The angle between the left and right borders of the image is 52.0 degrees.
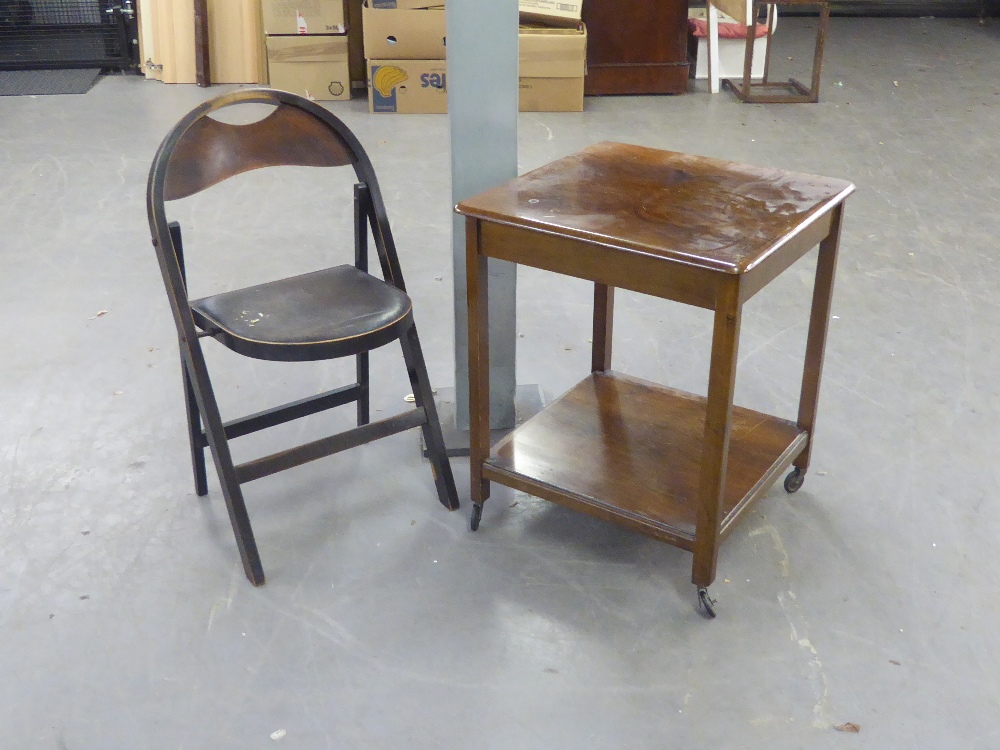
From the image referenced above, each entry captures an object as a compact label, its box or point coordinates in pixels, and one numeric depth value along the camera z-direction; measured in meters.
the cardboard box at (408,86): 5.20
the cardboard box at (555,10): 5.28
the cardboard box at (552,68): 5.14
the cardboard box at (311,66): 5.32
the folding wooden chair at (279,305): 1.99
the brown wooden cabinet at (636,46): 5.42
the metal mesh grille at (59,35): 5.88
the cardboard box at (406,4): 5.12
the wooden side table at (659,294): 1.78
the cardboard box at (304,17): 5.27
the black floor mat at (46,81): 5.53
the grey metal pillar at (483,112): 2.21
